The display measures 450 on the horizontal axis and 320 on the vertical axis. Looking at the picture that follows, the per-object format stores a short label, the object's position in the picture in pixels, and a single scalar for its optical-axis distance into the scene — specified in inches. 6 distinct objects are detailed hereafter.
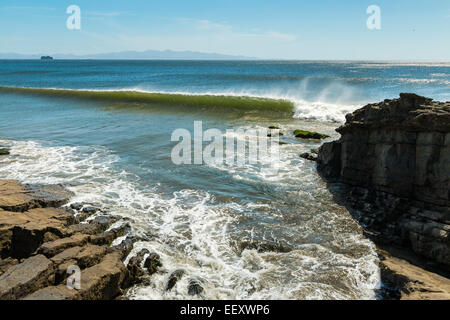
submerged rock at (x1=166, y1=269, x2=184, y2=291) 302.1
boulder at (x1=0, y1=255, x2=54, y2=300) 248.4
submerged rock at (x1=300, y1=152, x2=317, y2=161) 693.3
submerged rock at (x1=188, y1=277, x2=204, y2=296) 295.3
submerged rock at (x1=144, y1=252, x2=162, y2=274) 326.6
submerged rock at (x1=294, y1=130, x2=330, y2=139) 890.7
